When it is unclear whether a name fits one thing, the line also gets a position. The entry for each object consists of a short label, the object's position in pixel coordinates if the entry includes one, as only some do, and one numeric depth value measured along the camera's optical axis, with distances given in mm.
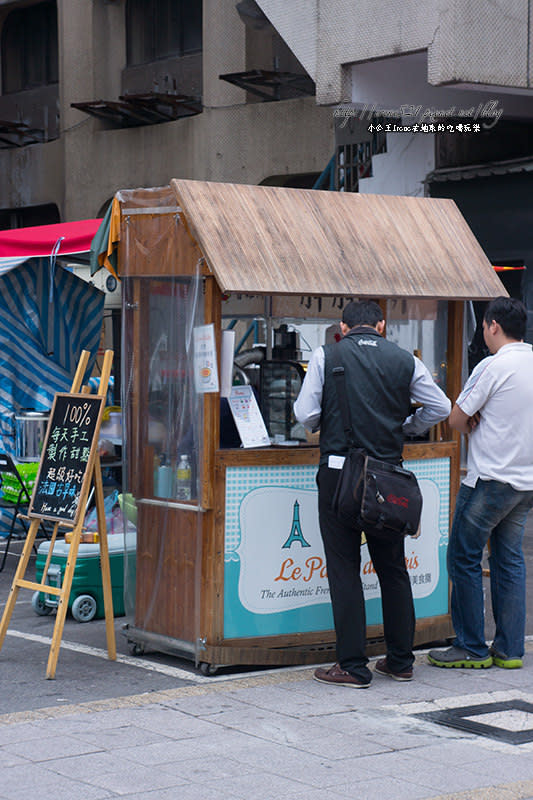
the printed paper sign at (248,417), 10549
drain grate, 8730
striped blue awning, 17326
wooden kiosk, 10210
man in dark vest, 9789
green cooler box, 12530
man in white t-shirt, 10352
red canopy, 15467
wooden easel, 10203
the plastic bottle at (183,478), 10508
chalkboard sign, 10529
